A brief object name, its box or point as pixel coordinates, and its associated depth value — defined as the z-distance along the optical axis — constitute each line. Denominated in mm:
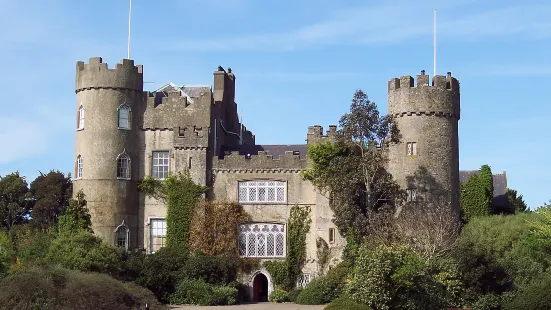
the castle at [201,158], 46094
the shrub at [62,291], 31812
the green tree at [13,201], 63719
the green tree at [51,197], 61031
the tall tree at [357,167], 44781
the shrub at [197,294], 42656
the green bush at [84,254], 41000
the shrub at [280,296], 45181
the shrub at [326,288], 42594
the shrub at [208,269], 43812
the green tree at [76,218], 45781
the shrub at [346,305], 33781
